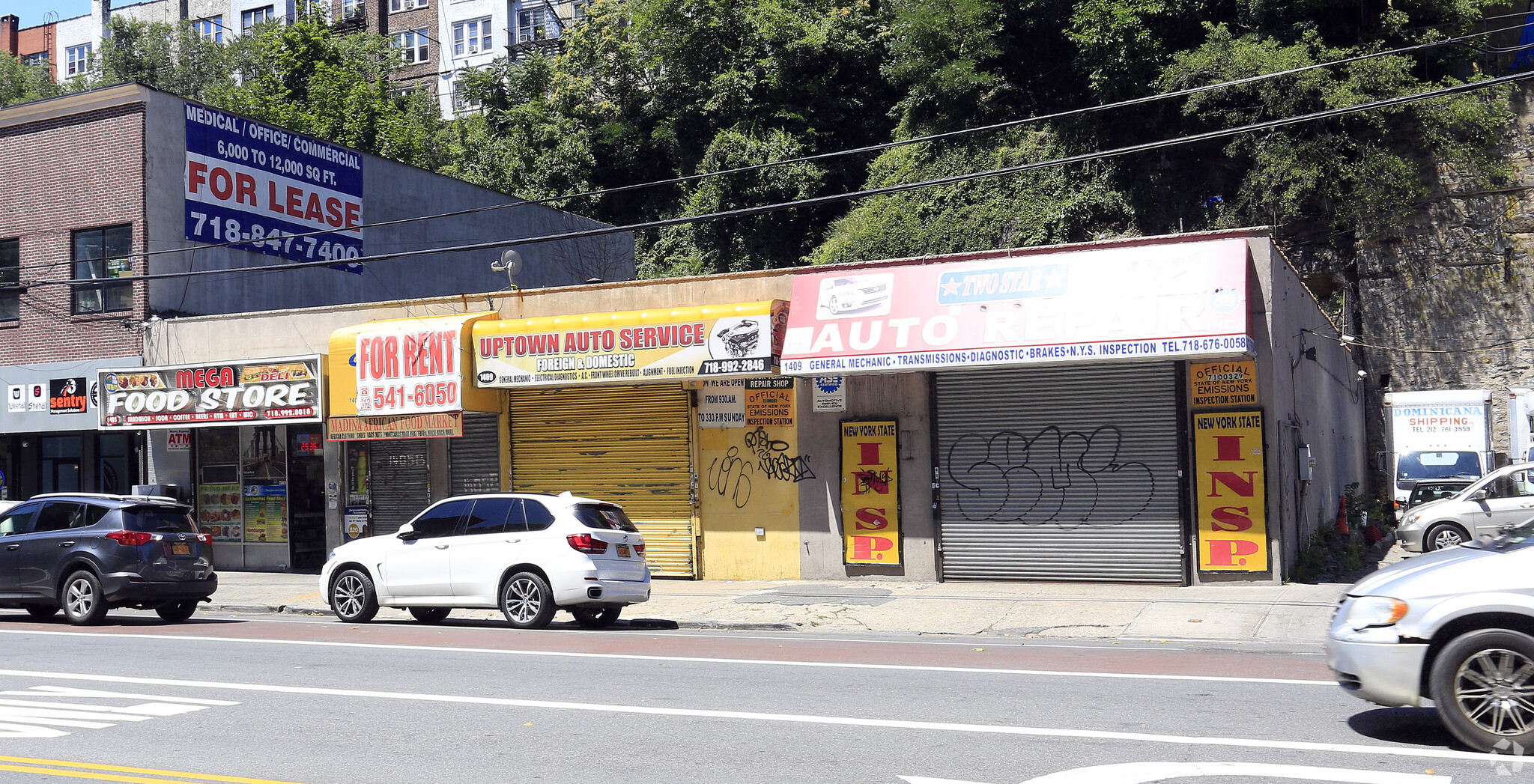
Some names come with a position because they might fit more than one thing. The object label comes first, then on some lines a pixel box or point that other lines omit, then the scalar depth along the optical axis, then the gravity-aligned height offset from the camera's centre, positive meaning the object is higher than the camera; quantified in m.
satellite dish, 21.94 +3.64
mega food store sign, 21.12 +1.35
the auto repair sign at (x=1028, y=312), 15.56 +1.83
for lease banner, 23.92 +5.81
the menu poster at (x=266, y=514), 22.59 -0.87
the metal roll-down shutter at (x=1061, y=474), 16.83 -0.43
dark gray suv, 14.82 -1.05
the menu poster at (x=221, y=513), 23.02 -0.85
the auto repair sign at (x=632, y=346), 17.84 +1.71
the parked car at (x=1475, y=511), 20.72 -1.37
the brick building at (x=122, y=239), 23.19 +4.66
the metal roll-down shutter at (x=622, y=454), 19.55 +0.07
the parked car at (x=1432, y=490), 24.88 -1.17
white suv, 14.12 -1.23
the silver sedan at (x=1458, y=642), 6.62 -1.18
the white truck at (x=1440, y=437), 28.23 -0.09
